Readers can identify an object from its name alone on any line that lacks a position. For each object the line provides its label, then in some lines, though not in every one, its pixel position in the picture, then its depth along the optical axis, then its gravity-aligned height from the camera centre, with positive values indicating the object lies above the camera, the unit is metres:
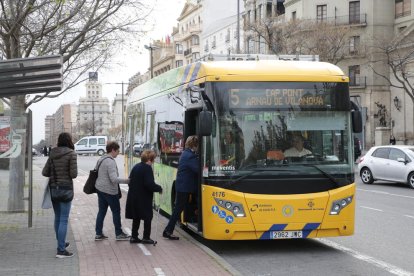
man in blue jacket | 9.60 -0.57
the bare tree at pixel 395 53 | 37.42 +6.72
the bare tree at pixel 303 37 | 44.59 +7.84
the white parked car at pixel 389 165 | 21.45 -0.95
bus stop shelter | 9.15 +0.92
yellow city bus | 8.79 -0.17
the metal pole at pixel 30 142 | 11.05 -0.03
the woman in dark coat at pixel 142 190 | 9.41 -0.80
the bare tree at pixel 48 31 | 13.36 +2.85
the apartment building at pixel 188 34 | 95.56 +18.11
